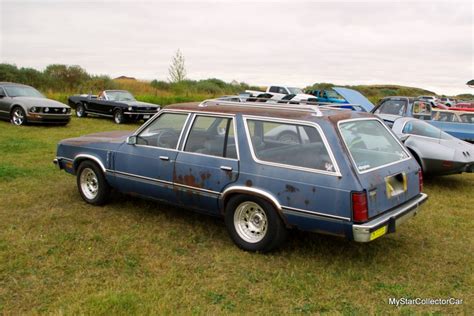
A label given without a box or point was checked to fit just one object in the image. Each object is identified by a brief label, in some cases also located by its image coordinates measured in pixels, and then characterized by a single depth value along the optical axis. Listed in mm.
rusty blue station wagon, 4074
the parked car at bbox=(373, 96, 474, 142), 11141
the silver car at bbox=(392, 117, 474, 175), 7672
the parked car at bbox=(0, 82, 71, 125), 14609
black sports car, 16984
